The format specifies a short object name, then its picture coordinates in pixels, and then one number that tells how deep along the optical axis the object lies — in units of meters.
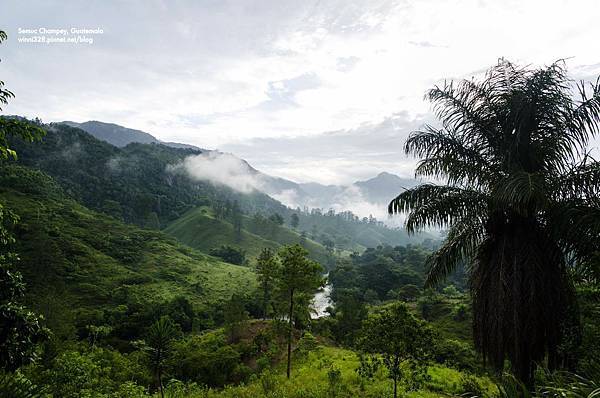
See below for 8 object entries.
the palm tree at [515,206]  7.15
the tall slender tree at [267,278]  28.94
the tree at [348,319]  38.88
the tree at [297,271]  20.44
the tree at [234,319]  34.25
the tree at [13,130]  5.58
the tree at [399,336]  11.66
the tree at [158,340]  12.81
